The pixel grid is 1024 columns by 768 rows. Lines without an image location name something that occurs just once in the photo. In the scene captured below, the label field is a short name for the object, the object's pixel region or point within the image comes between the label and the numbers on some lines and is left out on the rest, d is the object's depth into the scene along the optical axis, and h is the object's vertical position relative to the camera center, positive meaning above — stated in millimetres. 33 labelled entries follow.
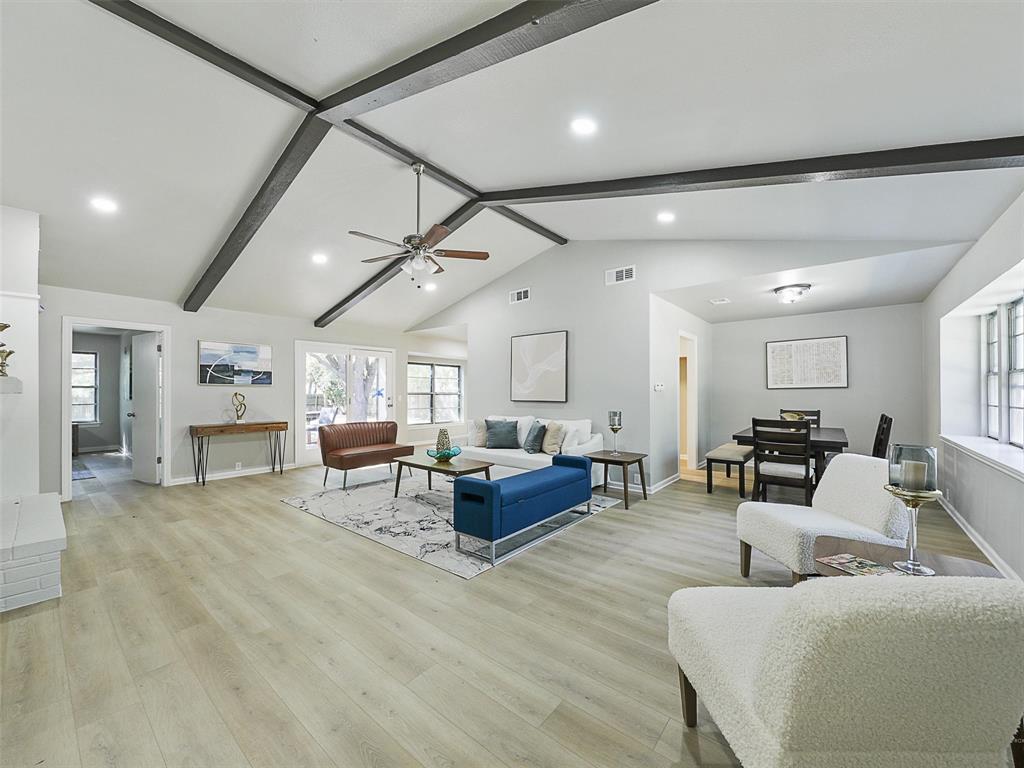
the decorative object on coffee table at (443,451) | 5020 -772
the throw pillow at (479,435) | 6320 -740
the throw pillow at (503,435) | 6109 -708
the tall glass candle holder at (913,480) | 1611 -356
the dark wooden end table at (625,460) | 4711 -855
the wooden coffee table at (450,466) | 4602 -893
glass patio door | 7328 -83
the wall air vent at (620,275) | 5579 +1377
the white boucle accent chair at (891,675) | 913 -629
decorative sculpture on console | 6523 -326
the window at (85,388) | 8898 -82
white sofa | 5469 -830
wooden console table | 5930 -739
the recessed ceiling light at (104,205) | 3963 +1614
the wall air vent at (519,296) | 6805 +1354
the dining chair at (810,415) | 5824 -432
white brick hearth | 2584 -1048
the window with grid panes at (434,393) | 9562 -224
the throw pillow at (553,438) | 5648 -699
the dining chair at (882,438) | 4766 -596
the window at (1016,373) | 3660 +78
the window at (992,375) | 4098 +69
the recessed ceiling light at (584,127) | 3057 +1800
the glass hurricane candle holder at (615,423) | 5254 -471
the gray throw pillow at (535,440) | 5816 -739
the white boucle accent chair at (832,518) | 2355 -798
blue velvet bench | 3213 -937
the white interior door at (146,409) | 5953 -347
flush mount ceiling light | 4895 +1013
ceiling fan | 3967 +1233
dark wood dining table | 4508 -624
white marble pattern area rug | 3406 -1310
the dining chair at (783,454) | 4426 -737
